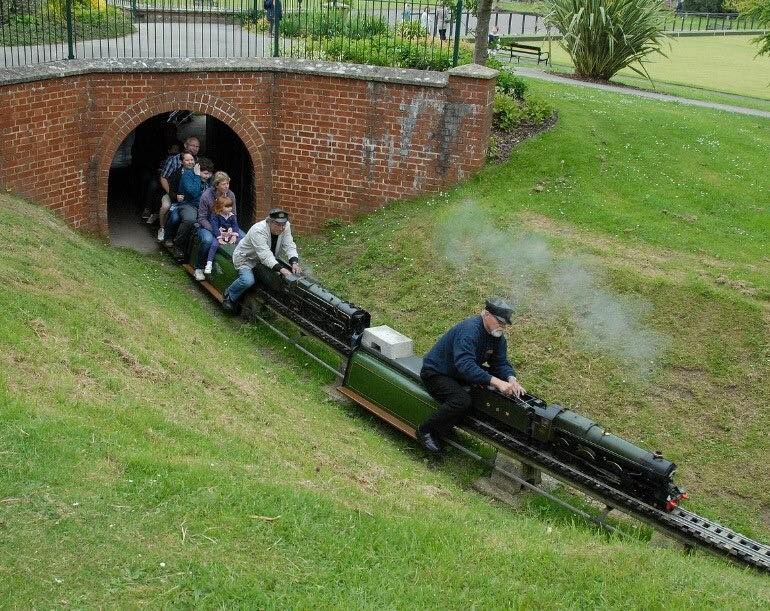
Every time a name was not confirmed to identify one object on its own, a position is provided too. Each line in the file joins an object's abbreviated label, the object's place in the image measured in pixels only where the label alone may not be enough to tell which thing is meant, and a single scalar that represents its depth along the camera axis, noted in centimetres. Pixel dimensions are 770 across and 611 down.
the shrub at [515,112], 1708
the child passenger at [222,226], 1338
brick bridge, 1430
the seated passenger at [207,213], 1343
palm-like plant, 1958
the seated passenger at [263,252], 1196
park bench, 2889
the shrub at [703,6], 5653
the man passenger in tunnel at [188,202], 1426
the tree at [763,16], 2111
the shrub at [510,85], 1827
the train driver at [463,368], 890
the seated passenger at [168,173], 1481
